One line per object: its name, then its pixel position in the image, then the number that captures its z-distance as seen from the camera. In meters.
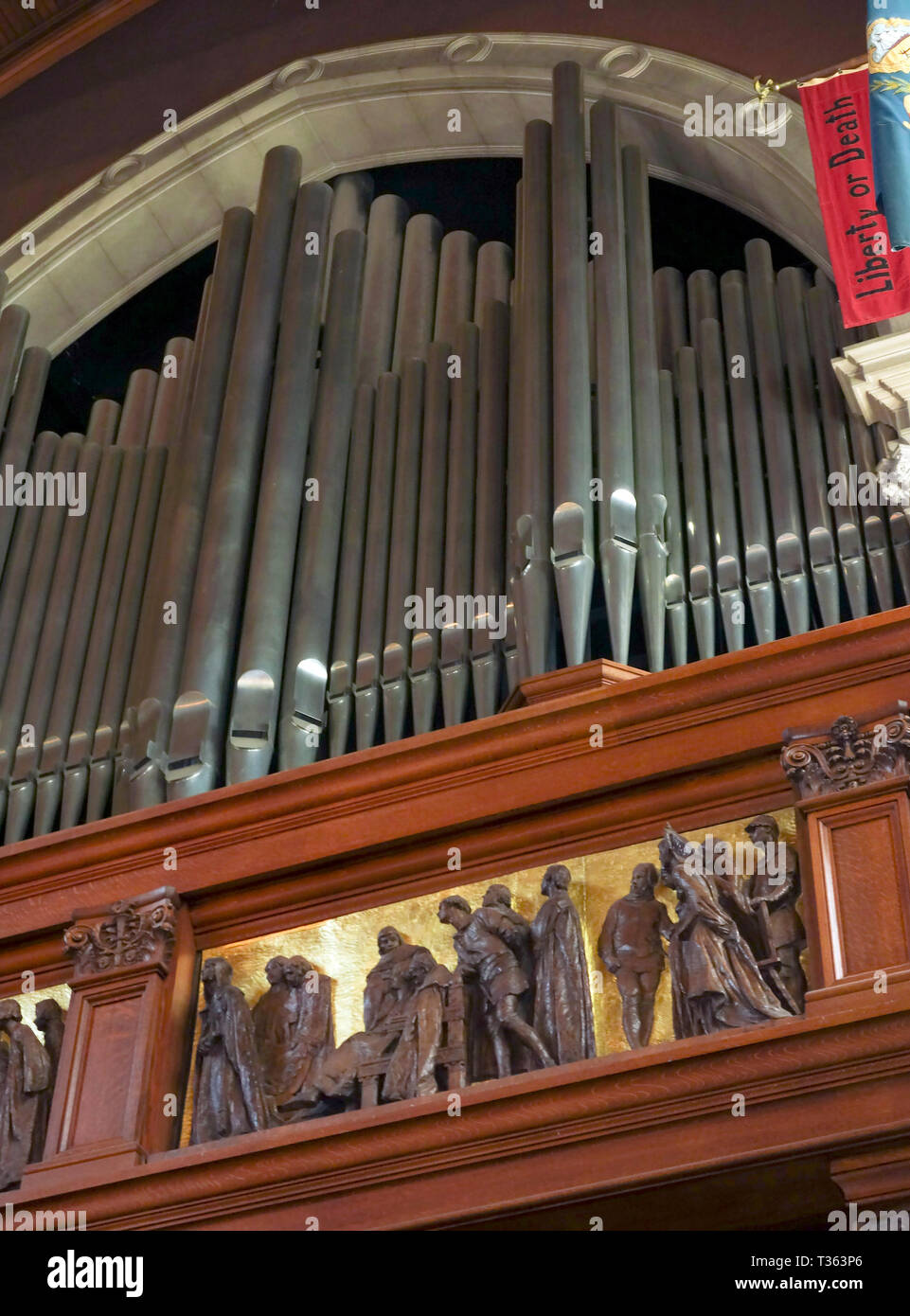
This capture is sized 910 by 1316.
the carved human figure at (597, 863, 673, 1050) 5.37
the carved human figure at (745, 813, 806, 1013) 5.25
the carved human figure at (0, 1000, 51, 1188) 5.86
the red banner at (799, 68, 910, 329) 6.59
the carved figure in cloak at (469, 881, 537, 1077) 5.43
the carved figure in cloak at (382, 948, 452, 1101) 5.45
